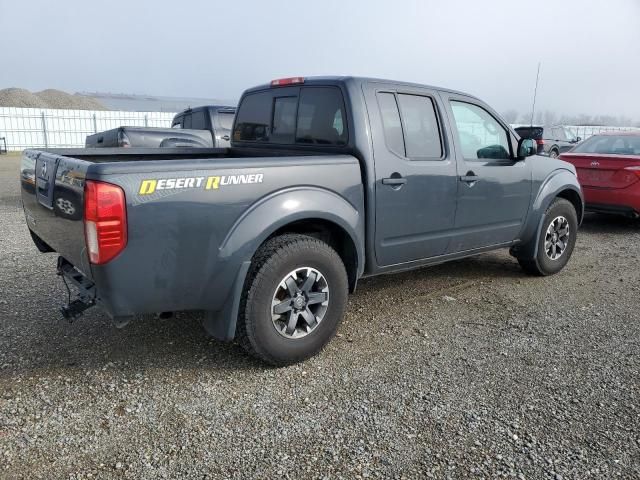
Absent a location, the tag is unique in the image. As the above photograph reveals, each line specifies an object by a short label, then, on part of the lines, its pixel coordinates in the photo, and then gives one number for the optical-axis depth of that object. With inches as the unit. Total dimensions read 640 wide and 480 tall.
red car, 298.8
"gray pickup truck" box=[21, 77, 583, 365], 112.3
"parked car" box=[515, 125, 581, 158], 669.9
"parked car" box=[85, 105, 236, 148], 331.9
